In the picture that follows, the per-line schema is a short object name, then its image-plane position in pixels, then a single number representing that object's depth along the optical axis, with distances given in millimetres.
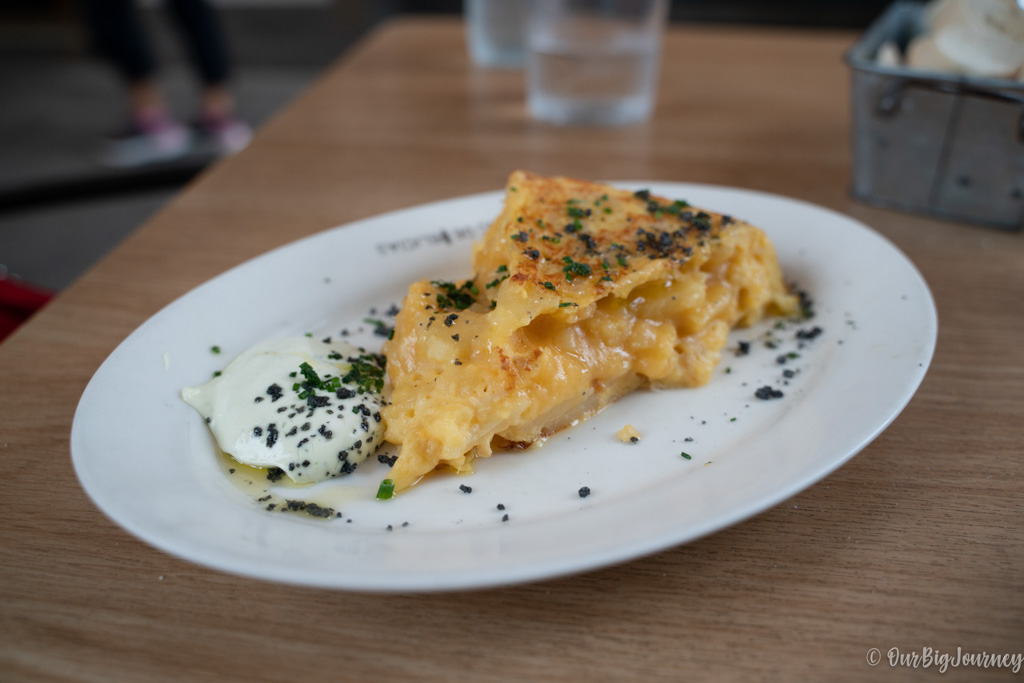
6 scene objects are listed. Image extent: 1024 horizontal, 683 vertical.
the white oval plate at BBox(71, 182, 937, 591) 253
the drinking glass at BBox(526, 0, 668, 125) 570
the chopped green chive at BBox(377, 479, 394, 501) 312
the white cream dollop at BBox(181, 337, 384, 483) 323
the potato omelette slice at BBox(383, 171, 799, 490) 335
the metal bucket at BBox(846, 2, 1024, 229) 446
